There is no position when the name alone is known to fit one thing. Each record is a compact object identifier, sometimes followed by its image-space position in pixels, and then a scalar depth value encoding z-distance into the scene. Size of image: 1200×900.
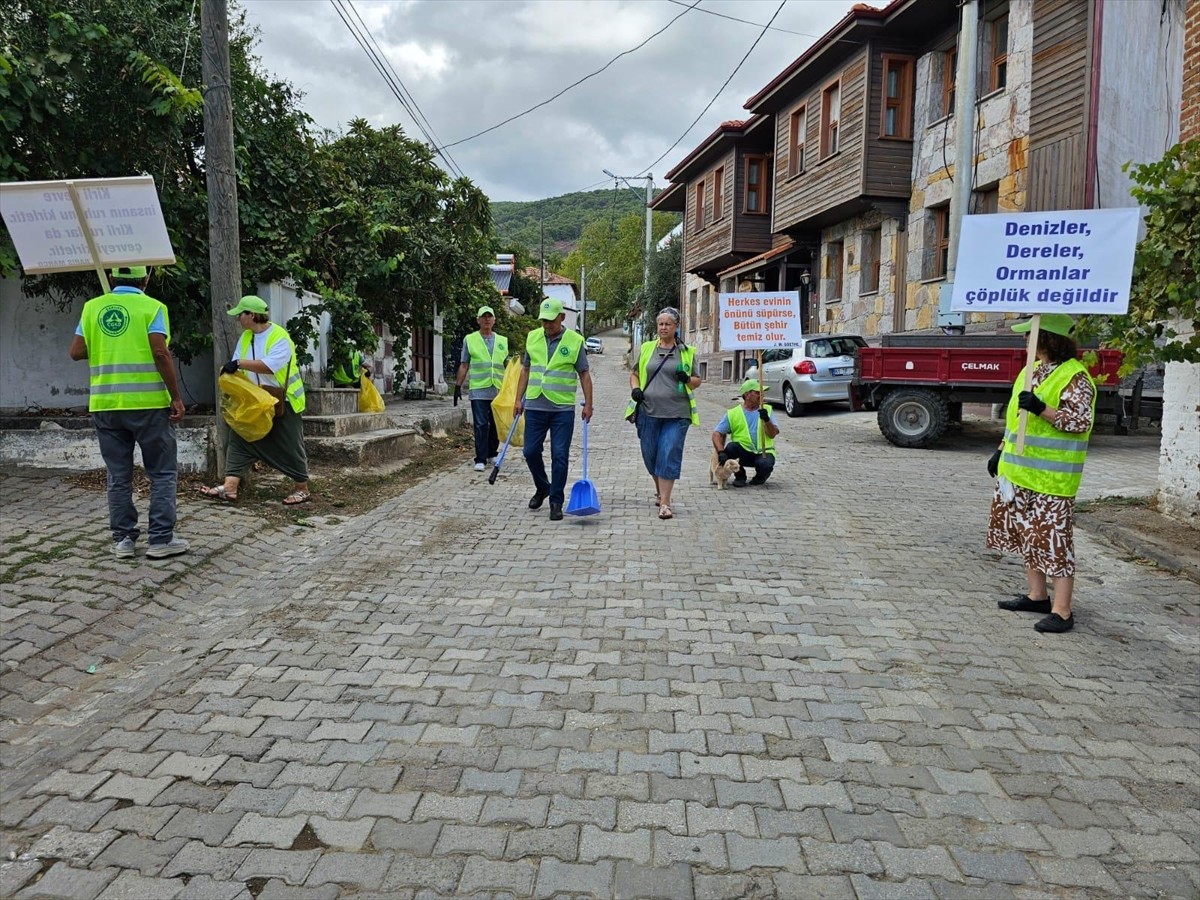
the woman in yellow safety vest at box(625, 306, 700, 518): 7.64
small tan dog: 9.23
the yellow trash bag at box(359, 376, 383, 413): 11.34
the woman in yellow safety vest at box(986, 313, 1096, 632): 4.79
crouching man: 9.17
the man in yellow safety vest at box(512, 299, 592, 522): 7.43
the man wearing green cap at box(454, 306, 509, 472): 9.95
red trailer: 12.20
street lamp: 39.06
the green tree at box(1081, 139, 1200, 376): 5.59
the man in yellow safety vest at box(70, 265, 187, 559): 5.39
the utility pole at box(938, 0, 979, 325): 13.31
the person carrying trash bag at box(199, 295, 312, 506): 6.91
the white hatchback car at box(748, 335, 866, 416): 17.53
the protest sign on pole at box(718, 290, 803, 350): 11.23
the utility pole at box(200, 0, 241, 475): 7.10
